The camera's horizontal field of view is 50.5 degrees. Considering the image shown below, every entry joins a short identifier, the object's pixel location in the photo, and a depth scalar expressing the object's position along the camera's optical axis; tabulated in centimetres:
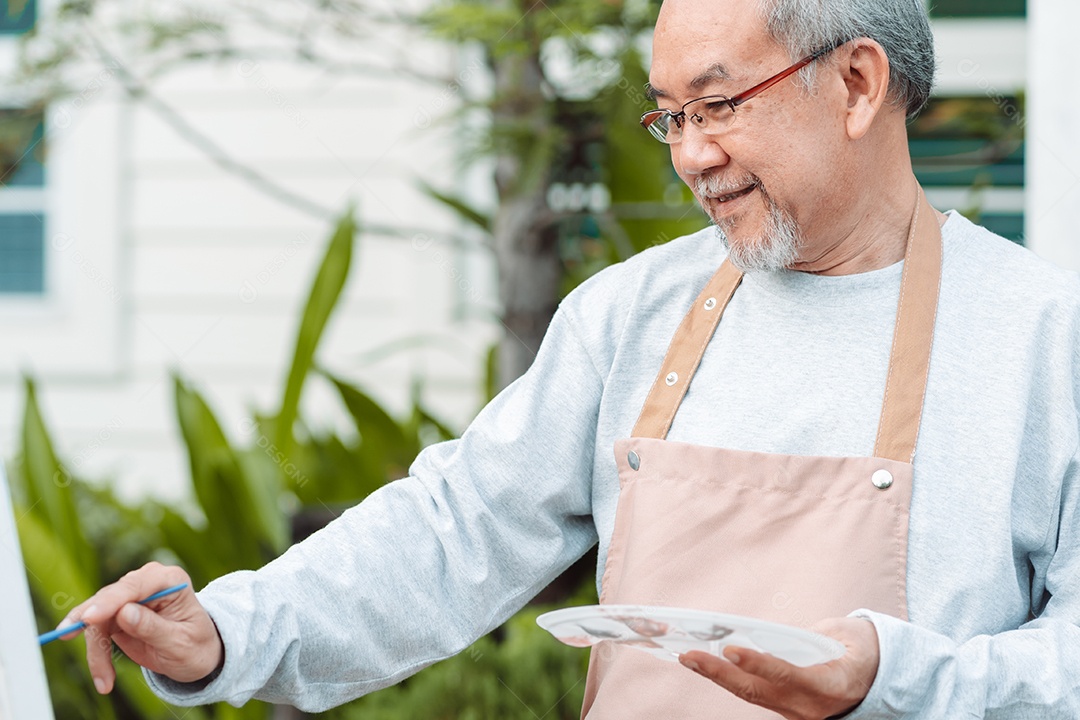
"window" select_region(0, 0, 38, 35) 511
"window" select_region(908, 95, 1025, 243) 339
